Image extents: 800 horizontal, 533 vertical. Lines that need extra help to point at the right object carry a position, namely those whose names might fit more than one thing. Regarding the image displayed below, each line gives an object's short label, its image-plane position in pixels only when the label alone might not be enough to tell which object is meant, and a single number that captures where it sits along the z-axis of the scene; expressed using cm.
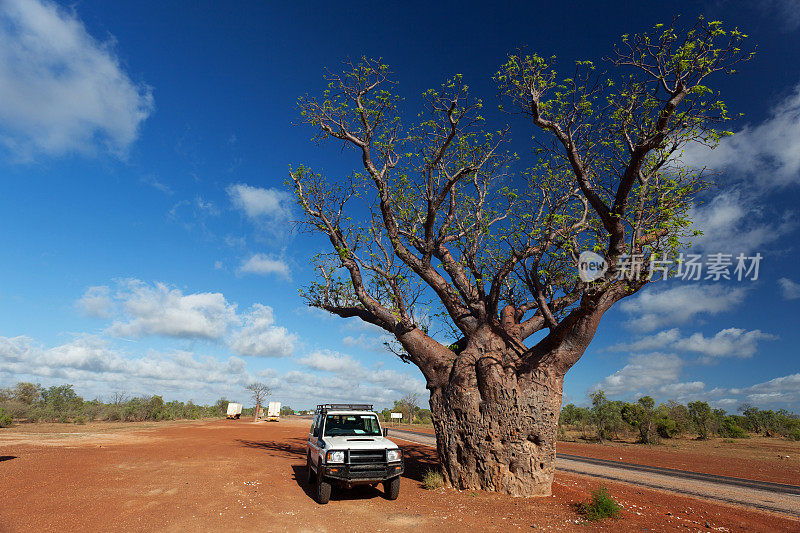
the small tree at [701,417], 4338
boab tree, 914
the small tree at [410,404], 5491
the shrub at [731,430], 4369
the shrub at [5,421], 3106
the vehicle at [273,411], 5625
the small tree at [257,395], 5416
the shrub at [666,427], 4134
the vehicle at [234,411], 5612
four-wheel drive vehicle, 907
